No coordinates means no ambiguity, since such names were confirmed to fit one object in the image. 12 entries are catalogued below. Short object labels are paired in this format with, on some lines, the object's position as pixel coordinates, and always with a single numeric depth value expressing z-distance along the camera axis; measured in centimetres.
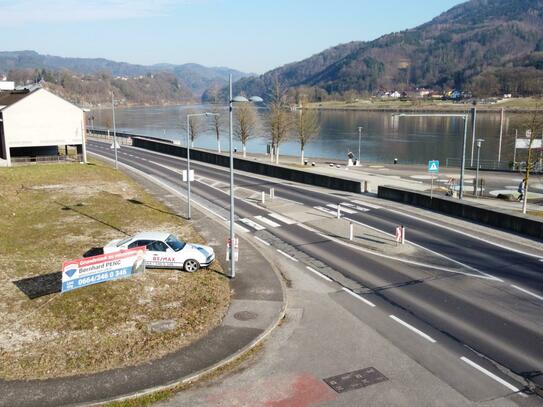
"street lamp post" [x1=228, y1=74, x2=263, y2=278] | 2109
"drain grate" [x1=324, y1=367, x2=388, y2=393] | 1356
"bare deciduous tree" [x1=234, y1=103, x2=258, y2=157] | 8069
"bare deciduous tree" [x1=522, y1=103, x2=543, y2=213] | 3300
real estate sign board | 1881
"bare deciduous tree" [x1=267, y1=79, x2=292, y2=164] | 7094
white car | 2258
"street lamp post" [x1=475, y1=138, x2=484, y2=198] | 4262
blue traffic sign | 3456
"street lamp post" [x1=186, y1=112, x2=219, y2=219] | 3228
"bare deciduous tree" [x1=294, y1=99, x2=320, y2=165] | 7394
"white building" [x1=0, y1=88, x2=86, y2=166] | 5650
